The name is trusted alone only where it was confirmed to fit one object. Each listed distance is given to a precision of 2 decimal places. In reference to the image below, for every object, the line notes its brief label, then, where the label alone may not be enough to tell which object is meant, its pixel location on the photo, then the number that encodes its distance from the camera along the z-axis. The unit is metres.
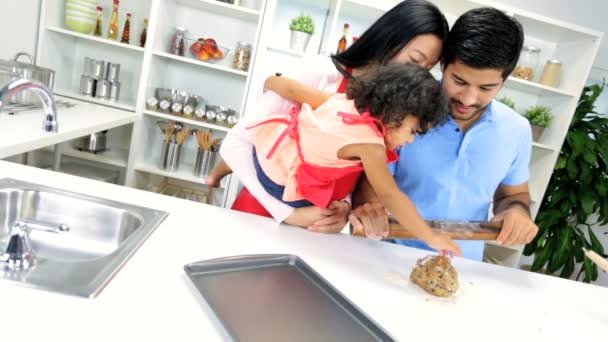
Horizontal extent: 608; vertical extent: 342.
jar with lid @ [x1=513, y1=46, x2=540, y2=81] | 2.85
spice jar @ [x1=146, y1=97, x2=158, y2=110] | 2.68
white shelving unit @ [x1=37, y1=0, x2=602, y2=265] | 2.64
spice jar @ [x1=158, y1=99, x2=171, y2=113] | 2.70
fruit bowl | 2.73
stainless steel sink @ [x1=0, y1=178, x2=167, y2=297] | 0.94
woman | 1.14
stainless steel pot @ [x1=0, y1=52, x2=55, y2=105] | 1.78
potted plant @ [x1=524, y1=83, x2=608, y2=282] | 2.81
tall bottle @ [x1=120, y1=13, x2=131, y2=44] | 2.75
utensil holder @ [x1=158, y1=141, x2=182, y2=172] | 2.80
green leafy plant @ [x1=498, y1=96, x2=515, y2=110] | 2.82
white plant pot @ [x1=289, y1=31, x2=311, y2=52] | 2.67
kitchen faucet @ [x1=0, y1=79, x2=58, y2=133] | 0.74
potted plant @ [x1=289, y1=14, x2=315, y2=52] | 2.66
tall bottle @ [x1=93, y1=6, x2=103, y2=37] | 2.71
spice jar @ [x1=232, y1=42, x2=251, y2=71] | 2.73
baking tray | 0.68
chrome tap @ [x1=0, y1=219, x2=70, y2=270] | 0.71
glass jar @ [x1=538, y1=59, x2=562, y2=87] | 2.83
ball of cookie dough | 0.93
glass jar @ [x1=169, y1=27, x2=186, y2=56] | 2.75
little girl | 1.01
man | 1.17
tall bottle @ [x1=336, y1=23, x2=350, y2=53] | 2.73
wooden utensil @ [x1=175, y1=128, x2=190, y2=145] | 2.78
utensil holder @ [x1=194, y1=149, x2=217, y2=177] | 2.85
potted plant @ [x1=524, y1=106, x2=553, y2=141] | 2.84
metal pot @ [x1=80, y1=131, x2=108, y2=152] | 2.80
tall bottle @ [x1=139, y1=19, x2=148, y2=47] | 2.80
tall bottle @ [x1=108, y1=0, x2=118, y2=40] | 2.67
